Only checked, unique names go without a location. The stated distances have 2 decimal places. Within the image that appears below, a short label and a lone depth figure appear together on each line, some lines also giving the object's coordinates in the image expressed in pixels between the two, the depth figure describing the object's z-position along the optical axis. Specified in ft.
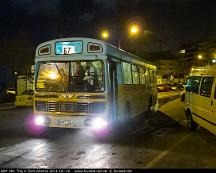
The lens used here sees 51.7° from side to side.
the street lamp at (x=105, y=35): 60.48
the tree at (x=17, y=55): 87.41
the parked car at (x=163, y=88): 127.71
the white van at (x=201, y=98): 21.65
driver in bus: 23.14
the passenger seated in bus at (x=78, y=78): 23.25
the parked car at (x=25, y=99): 54.37
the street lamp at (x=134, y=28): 54.35
